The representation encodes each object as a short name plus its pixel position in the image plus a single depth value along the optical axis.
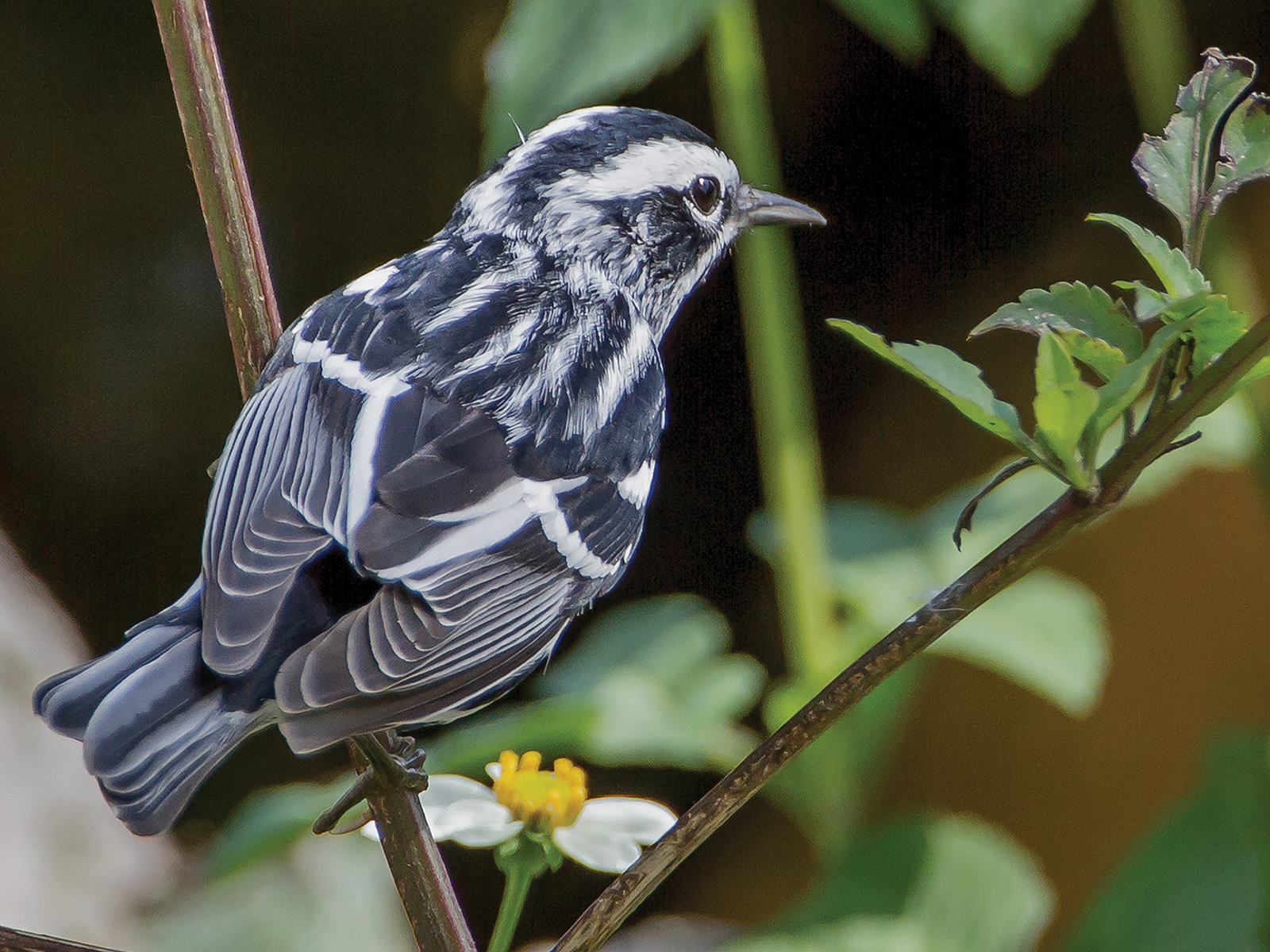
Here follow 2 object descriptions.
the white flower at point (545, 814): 2.43
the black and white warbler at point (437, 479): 2.43
